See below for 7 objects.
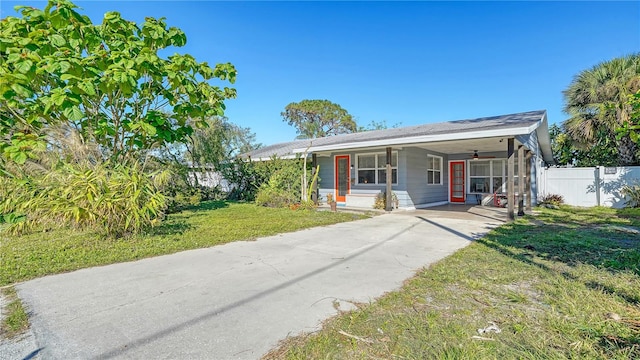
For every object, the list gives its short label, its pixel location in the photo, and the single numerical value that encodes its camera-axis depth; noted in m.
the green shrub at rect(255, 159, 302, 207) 12.13
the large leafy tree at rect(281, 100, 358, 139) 31.34
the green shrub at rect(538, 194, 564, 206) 12.38
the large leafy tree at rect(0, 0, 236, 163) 5.62
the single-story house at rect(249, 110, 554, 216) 10.09
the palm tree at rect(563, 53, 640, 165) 11.45
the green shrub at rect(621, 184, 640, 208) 10.65
